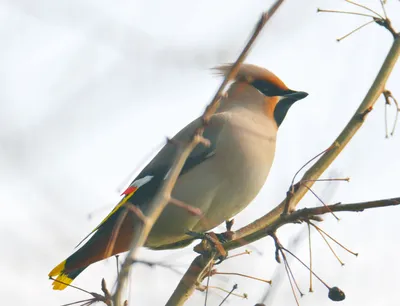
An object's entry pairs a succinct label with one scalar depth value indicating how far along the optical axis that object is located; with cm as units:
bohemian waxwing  785
